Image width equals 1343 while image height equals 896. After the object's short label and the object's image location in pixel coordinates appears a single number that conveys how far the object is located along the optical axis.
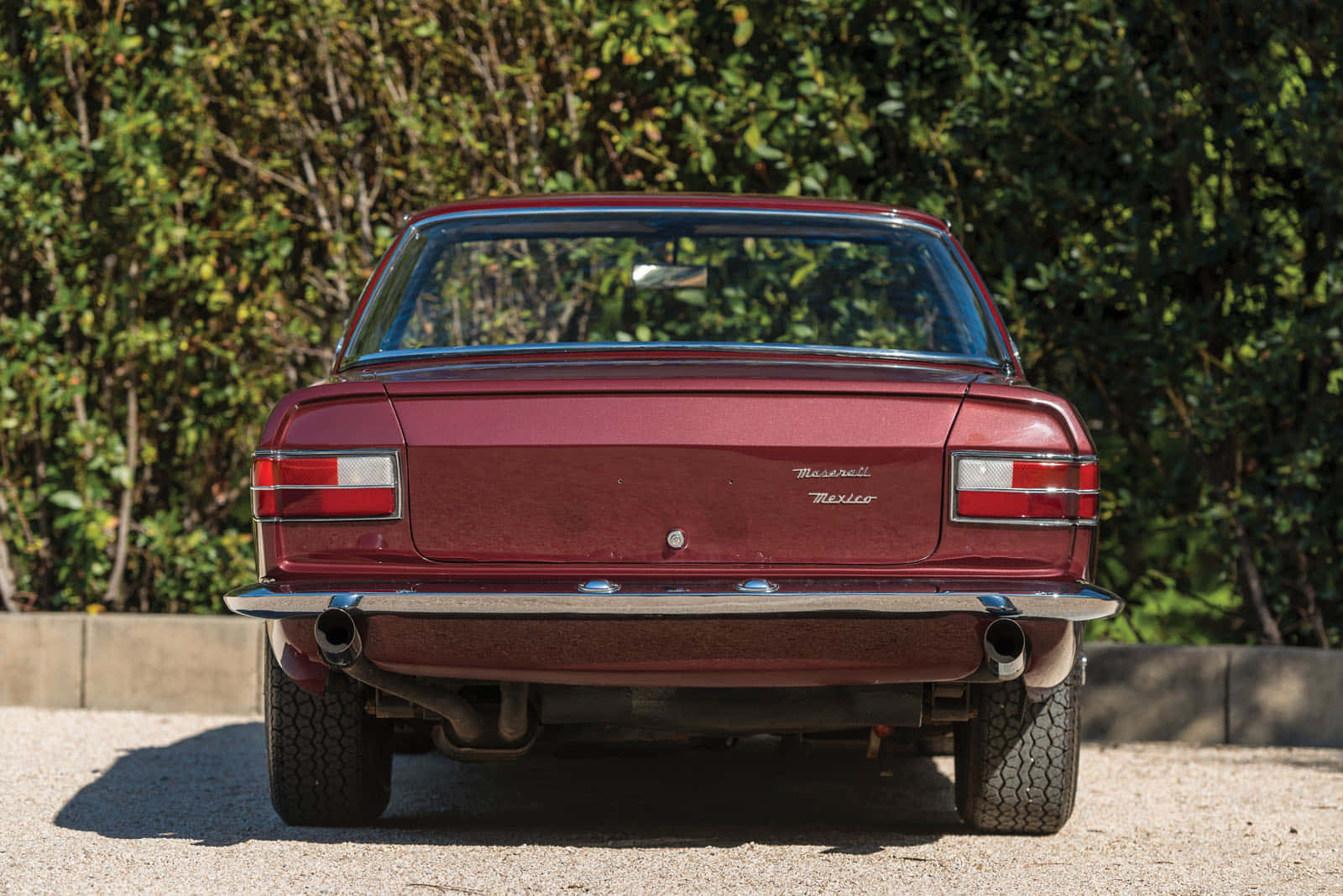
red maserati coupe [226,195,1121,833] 6.90
